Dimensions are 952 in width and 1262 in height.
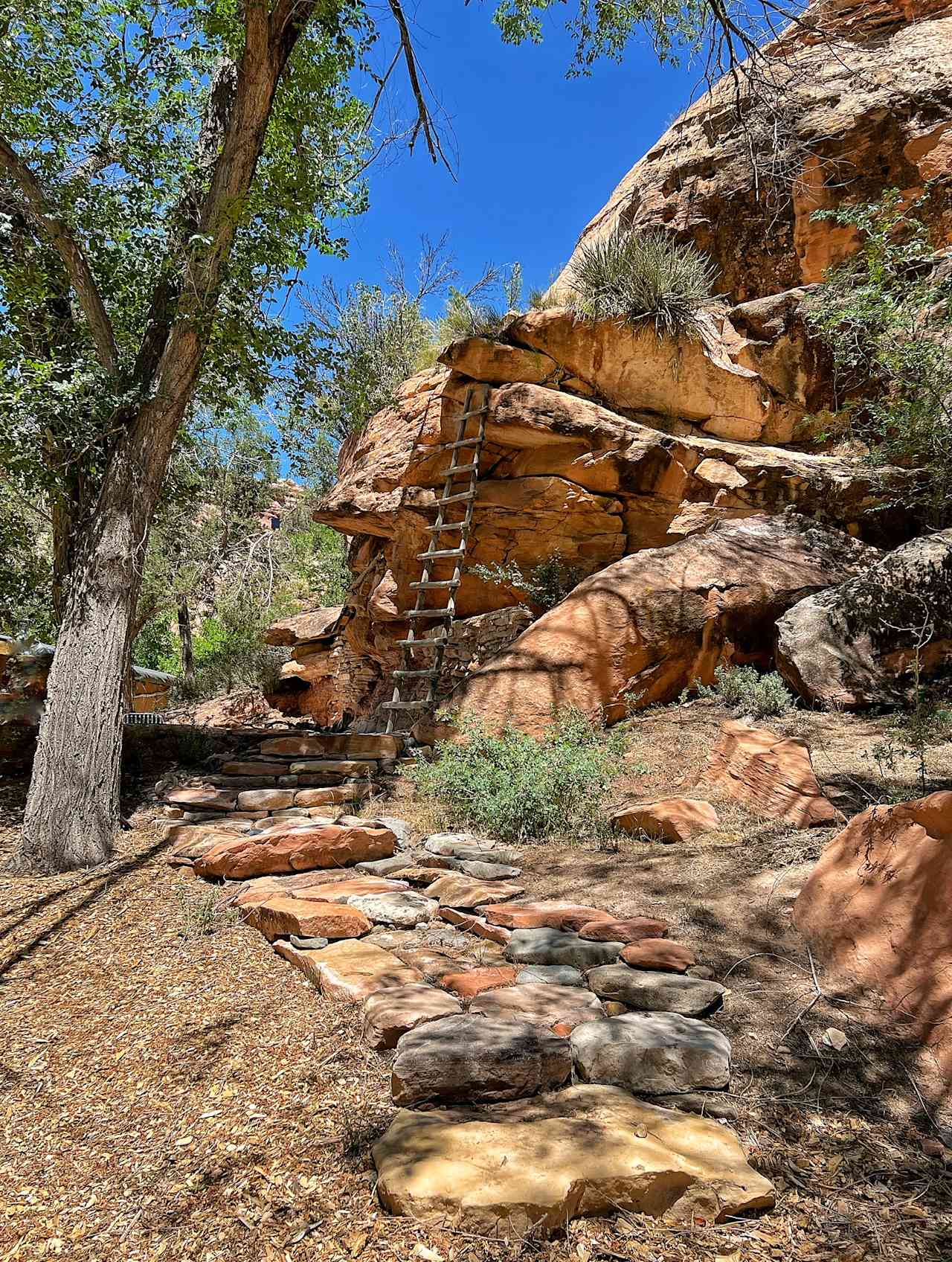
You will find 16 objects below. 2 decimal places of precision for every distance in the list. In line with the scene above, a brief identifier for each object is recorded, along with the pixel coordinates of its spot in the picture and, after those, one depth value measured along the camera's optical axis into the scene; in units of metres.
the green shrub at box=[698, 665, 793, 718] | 6.16
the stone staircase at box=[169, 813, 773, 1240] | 1.59
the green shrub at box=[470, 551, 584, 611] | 8.83
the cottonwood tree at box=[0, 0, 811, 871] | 4.85
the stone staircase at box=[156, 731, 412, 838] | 5.50
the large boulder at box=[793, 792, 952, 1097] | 2.14
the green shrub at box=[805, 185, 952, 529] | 5.94
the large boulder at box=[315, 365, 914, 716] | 8.60
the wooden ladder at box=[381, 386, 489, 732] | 8.65
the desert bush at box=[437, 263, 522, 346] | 10.04
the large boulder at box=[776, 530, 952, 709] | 5.82
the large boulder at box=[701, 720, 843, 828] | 3.97
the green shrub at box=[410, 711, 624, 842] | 4.77
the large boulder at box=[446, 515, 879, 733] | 6.52
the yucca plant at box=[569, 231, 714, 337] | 8.94
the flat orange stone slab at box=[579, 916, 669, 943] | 2.90
